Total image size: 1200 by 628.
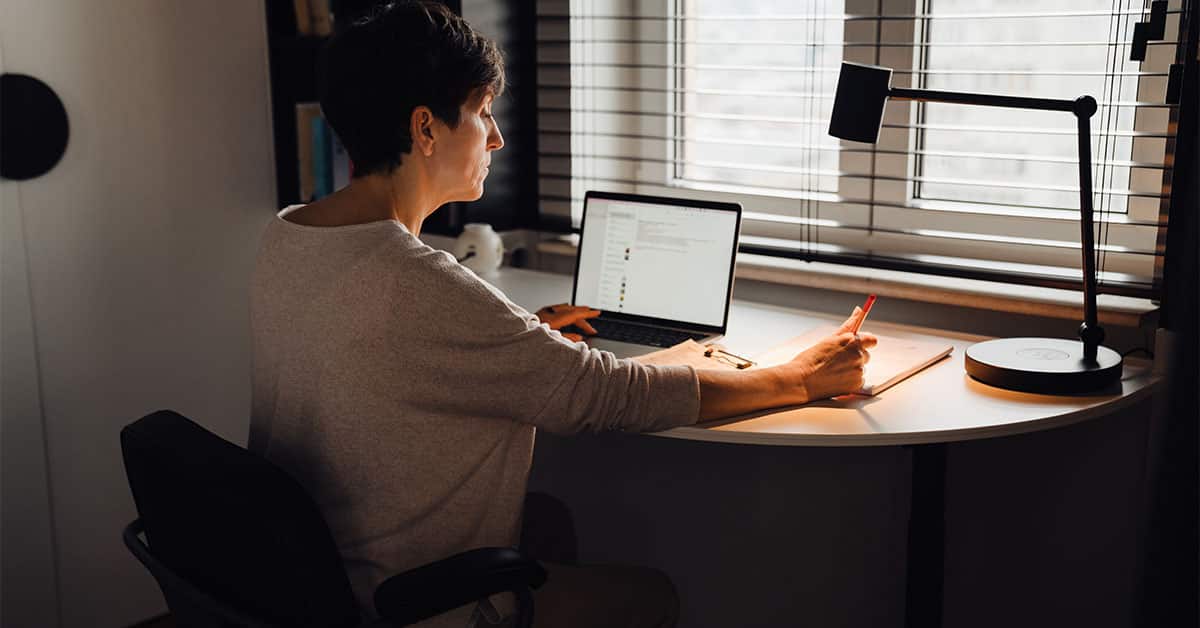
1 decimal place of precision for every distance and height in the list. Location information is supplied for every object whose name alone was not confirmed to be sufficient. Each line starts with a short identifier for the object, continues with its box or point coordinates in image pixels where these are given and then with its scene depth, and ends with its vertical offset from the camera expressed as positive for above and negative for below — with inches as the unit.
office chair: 48.1 -19.2
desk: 60.3 -16.2
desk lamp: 64.8 -10.9
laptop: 78.6 -10.5
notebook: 69.5 -14.9
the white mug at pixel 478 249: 97.0 -10.9
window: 76.9 -0.5
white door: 89.1 -11.9
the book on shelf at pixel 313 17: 101.7 +9.2
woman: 53.2 -11.2
